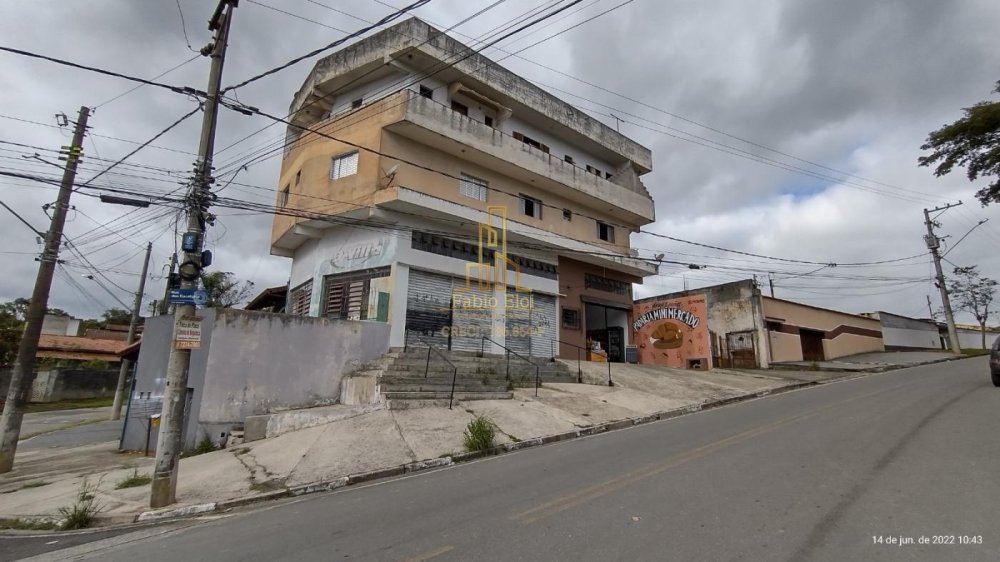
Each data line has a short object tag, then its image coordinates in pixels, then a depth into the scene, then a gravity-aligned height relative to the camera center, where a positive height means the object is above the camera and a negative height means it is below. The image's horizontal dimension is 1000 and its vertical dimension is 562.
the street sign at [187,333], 7.54 +0.38
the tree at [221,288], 35.21 +5.16
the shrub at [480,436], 9.48 -1.43
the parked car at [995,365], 12.75 +0.15
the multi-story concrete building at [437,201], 16.95 +6.26
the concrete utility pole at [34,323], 11.00 +0.78
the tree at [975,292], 39.75 +6.34
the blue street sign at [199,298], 7.77 +0.95
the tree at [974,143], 15.66 +7.56
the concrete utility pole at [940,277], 31.66 +6.31
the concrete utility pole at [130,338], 21.22 +1.01
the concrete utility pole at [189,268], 7.20 +1.49
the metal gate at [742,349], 26.47 +0.96
